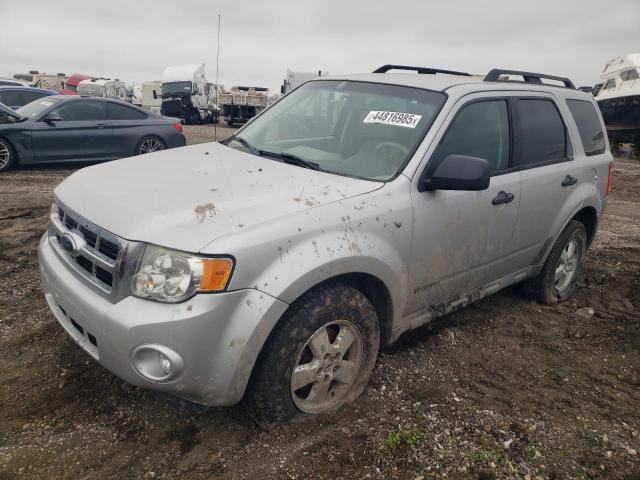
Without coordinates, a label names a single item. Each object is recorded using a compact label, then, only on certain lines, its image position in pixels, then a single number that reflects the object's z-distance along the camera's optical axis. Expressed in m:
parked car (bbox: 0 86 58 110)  12.55
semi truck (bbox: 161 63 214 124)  25.28
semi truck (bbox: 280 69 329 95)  27.11
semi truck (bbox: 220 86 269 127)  25.80
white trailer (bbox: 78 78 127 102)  26.98
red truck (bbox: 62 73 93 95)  30.07
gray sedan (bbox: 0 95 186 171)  8.76
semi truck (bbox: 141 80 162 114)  29.14
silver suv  2.11
